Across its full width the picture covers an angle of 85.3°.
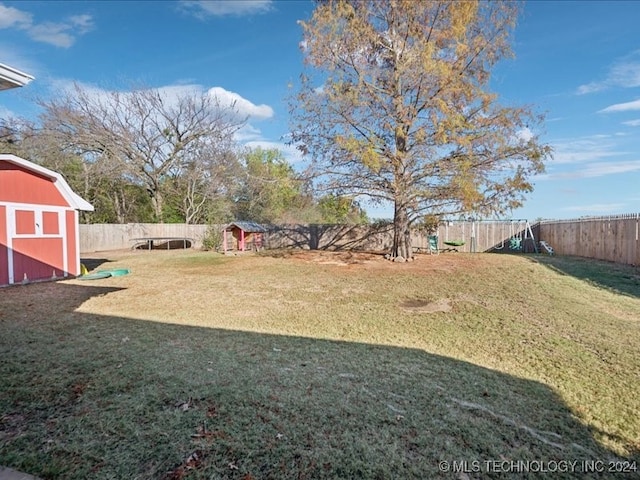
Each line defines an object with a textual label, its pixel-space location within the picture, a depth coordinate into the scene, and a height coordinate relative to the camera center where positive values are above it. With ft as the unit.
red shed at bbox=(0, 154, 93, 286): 23.93 +0.89
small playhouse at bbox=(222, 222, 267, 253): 51.82 -0.30
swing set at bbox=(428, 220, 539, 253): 51.11 -0.21
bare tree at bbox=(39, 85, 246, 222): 62.75 +20.62
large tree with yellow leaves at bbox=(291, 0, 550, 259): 34.55 +13.03
